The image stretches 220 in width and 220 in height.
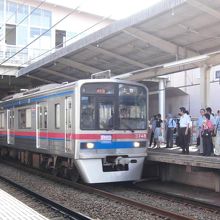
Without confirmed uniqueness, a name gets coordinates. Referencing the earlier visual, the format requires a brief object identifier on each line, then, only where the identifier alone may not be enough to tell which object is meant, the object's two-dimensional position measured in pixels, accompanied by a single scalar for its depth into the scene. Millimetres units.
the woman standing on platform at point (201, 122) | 12688
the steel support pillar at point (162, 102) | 25894
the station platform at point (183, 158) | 10695
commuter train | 11758
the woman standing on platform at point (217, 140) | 12250
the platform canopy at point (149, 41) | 11875
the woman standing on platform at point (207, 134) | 12133
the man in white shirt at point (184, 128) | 12914
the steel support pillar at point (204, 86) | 14286
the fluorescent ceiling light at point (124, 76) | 14167
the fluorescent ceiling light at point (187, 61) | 11475
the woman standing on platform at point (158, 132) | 15945
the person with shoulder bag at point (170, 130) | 15391
